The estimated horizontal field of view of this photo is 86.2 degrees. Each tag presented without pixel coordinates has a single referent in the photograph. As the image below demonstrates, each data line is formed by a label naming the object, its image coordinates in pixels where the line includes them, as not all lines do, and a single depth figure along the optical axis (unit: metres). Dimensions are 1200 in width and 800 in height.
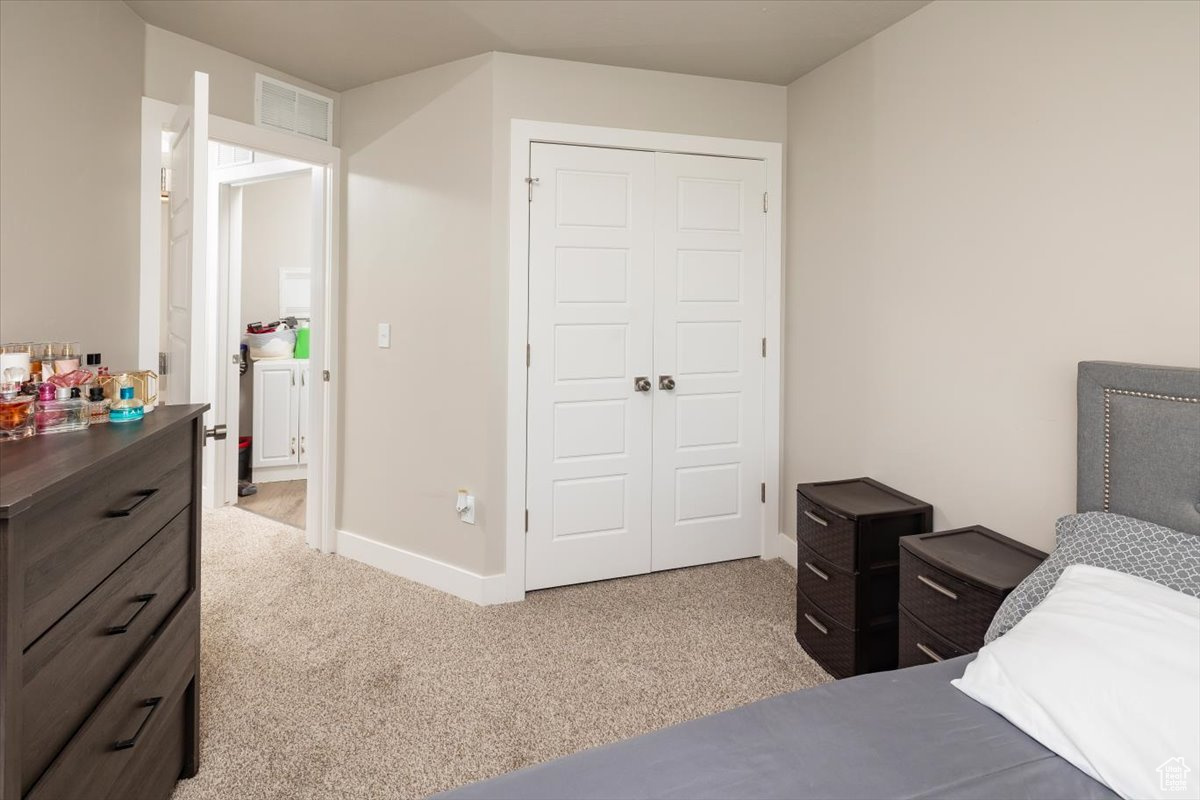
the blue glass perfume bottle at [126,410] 1.55
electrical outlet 3.03
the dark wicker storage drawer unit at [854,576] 2.28
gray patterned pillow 1.34
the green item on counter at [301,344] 5.08
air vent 3.10
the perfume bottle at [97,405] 1.54
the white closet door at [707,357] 3.22
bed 1.00
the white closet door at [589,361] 3.03
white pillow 0.99
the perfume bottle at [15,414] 1.31
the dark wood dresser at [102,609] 0.99
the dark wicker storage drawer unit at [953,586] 1.75
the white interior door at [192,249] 1.87
